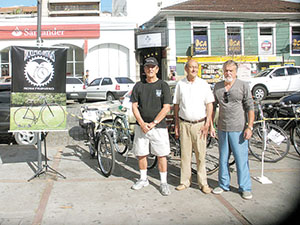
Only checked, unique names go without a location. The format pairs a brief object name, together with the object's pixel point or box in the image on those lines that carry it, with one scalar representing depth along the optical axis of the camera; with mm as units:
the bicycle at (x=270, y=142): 6402
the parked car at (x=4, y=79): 21300
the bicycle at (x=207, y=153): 6029
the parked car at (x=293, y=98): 8789
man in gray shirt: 4711
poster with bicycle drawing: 5367
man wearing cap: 4844
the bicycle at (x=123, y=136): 6345
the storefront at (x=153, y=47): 24812
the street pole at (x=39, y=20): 5793
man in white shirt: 4816
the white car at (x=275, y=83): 16797
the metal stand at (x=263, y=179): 5297
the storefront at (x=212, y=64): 24922
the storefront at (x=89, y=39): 25078
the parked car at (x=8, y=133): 8406
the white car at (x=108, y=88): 17953
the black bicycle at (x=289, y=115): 6930
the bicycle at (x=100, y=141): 5586
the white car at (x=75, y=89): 17797
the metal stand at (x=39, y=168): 5523
